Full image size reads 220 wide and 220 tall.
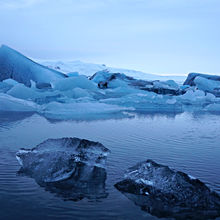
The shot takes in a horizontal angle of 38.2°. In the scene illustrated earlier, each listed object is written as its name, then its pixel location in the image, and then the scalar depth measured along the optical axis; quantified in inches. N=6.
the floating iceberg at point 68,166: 89.6
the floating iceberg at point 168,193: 76.9
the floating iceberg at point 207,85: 605.9
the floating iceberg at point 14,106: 312.3
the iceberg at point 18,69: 477.4
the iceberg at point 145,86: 530.6
